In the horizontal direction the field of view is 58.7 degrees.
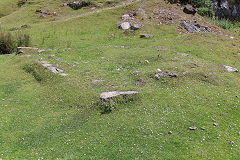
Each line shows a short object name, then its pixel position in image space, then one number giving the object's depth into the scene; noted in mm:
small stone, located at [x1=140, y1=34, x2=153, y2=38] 24545
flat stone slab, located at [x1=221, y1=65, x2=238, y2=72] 15766
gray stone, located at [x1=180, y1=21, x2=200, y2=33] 26581
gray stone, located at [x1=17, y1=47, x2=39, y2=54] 19516
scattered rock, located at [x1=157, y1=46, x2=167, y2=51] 19936
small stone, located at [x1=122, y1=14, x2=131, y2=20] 28281
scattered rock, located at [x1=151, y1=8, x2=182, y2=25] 28031
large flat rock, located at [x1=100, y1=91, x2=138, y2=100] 11236
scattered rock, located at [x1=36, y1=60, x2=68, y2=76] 14633
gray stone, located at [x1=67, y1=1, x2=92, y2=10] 33781
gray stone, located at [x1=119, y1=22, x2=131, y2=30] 26250
